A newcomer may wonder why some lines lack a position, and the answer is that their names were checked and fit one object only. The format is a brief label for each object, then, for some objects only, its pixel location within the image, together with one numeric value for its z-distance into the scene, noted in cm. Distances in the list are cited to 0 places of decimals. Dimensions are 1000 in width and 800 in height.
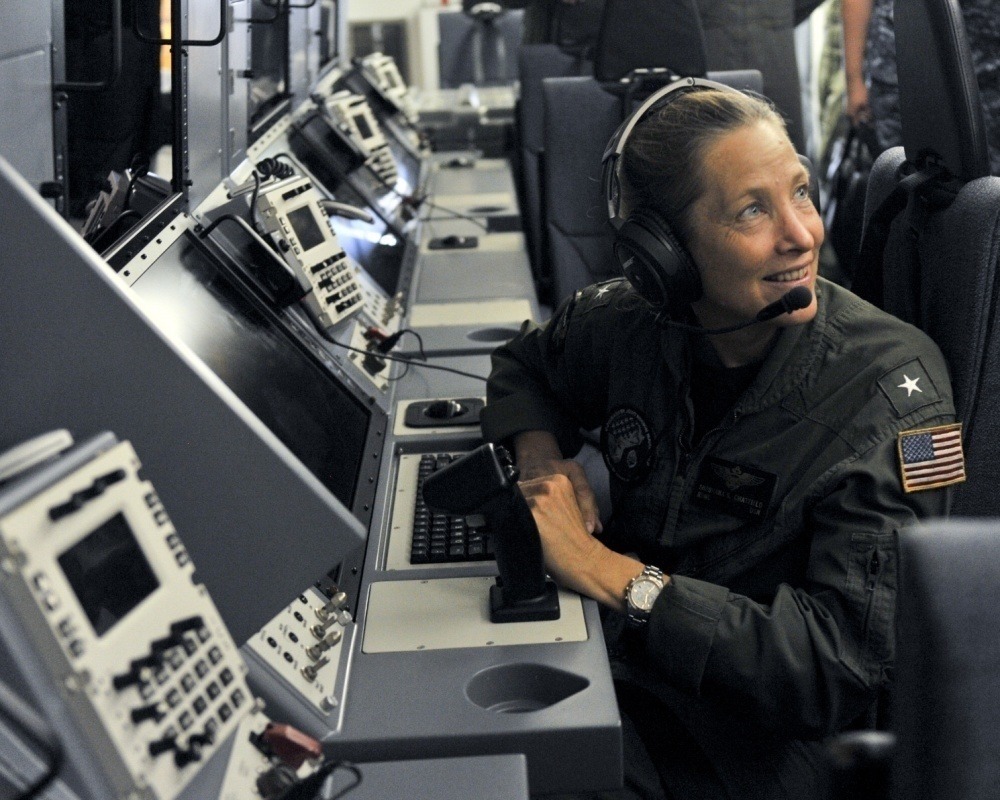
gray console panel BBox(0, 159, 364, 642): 79
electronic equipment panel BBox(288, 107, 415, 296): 258
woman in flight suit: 121
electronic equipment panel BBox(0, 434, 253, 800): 67
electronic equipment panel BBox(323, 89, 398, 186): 327
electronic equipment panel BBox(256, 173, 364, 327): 190
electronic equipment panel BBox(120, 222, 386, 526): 142
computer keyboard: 134
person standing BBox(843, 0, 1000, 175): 268
